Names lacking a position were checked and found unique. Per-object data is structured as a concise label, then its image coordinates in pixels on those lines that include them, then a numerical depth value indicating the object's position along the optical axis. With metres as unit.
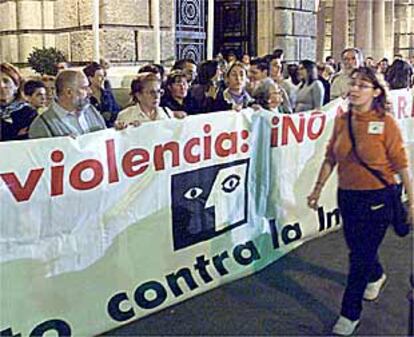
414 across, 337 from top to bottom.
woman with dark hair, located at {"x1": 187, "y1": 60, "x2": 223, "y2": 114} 6.77
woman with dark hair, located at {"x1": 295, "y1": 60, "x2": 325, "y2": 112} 7.73
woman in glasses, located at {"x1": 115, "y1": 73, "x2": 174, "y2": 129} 5.44
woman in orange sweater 4.31
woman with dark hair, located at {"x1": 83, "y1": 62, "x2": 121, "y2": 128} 6.99
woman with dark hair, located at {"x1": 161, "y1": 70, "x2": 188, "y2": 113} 6.46
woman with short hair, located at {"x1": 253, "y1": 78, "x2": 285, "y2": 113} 6.09
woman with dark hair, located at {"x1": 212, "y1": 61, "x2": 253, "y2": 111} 6.53
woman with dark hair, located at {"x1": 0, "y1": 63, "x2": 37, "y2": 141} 5.16
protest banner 4.06
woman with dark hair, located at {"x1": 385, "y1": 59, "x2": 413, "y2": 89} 7.84
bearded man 4.79
